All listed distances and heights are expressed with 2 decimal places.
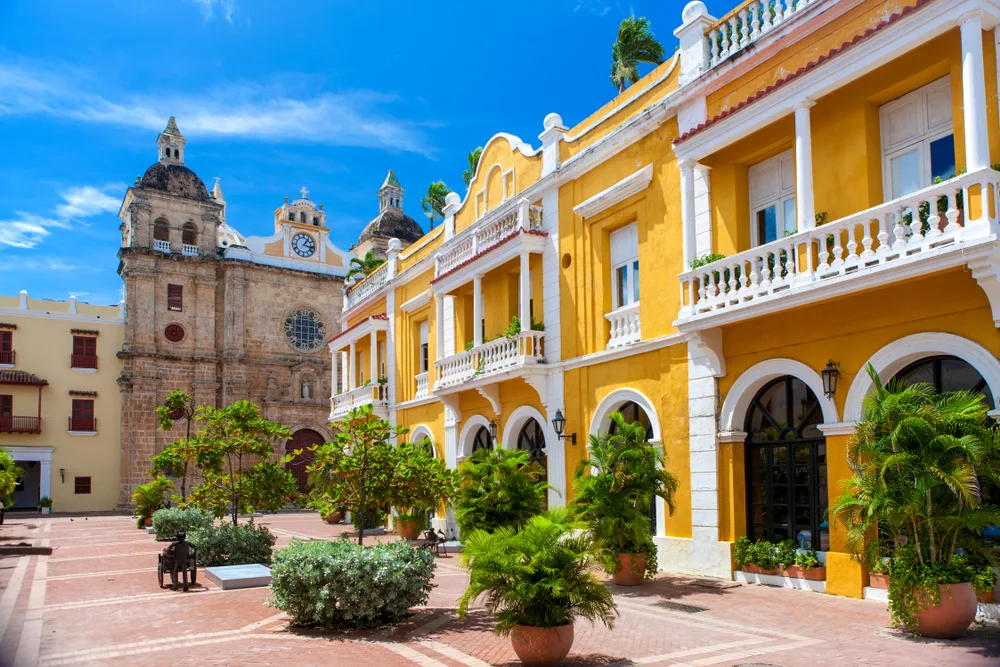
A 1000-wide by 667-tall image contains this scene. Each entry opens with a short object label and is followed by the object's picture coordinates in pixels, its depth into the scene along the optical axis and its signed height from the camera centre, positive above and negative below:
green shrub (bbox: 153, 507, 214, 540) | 21.11 -2.55
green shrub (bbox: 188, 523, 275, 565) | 16.02 -2.37
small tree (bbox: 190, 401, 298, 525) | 15.88 -0.88
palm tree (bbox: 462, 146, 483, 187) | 32.50 +10.18
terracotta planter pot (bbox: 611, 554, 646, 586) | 13.19 -2.39
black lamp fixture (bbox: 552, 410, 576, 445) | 17.33 -0.13
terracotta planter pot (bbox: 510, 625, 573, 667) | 7.65 -2.06
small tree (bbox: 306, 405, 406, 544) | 11.80 -0.65
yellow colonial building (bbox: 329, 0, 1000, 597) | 10.32 +2.44
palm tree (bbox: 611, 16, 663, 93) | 26.20 +11.65
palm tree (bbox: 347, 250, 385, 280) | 41.56 +7.99
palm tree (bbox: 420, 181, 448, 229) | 38.75 +10.37
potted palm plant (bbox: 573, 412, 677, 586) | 12.97 -1.27
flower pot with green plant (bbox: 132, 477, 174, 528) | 27.75 -2.55
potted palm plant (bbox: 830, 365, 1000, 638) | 8.47 -0.89
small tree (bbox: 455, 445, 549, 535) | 15.41 -1.38
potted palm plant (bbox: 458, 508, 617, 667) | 7.66 -1.56
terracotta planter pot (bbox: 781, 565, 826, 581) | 11.90 -2.26
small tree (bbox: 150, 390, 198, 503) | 17.50 -0.53
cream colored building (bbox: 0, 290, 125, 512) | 39.94 +1.32
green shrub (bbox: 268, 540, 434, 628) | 9.72 -1.93
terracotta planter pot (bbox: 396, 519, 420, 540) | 21.39 -2.83
